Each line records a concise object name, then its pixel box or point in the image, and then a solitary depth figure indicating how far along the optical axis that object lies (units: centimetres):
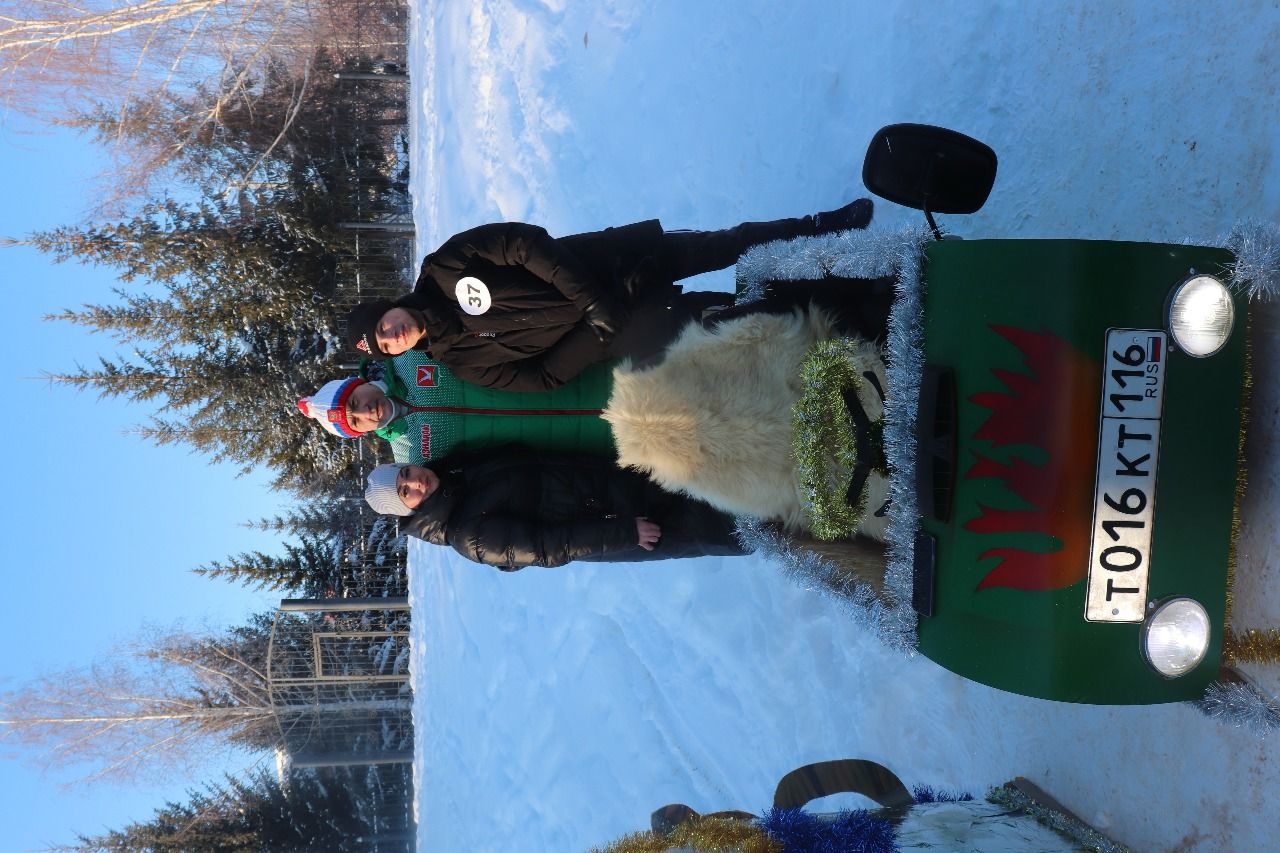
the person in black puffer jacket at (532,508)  276
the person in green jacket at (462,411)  285
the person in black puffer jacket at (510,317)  271
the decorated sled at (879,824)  222
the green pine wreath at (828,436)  218
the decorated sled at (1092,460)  161
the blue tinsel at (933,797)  275
